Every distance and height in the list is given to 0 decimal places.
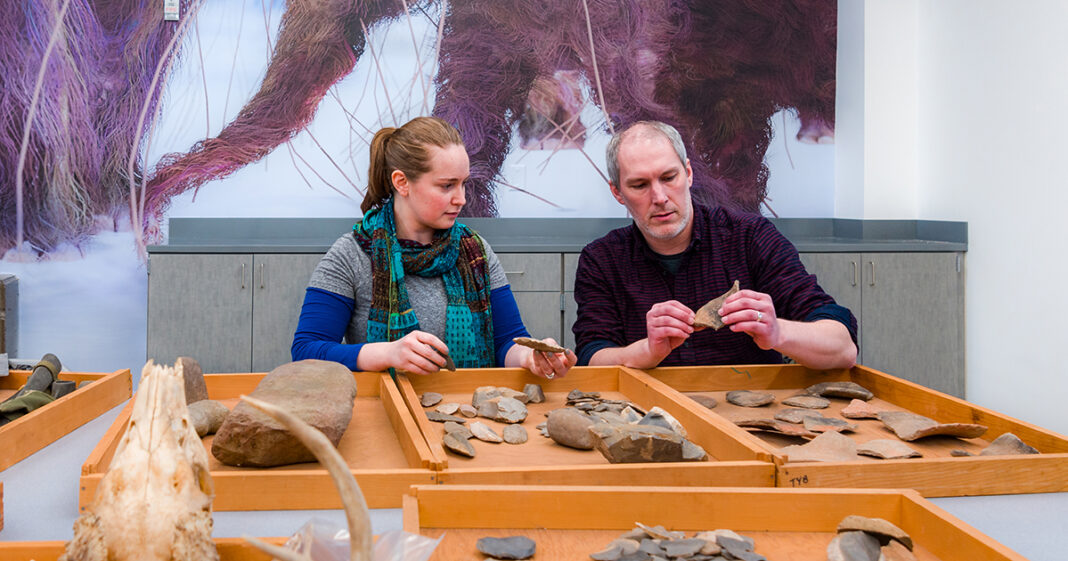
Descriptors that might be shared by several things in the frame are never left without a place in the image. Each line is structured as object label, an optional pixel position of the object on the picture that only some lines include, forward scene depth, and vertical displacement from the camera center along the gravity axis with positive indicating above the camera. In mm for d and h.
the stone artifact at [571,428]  1165 -205
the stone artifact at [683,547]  776 -248
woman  1980 +30
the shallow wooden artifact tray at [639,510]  870 -237
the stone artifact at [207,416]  1185 -197
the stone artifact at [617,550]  779 -253
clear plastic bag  703 -231
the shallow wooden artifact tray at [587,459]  980 -221
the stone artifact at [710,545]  785 -252
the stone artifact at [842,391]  1489 -188
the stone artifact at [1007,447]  1107 -213
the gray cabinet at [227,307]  3236 -103
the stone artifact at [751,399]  1460 -200
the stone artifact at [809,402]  1441 -203
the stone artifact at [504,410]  1336 -207
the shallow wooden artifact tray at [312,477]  952 -234
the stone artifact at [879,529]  816 -240
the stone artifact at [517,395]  1477 -198
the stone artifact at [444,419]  1302 -214
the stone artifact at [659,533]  828 -249
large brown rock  1017 -173
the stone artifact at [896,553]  798 -257
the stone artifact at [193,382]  1324 -164
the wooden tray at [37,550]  737 -242
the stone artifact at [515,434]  1222 -225
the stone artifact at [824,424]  1243 -211
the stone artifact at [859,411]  1354 -203
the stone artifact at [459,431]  1190 -215
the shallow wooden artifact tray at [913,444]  987 -212
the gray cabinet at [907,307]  3475 -81
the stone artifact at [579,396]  1485 -202
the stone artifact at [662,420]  1180 -194
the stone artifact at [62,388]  1386 -182
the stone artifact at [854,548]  783 -251
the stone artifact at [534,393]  1493 -198
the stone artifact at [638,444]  1028 -198
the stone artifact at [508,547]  798 -256
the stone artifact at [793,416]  1312 -207
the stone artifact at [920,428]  1197 -206
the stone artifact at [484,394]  1442 -197
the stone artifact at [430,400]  1454 -206
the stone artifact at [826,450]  1045 -212
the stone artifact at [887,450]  1085 -215
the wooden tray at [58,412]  1112 -205
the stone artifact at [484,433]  1215 -221
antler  526 -144
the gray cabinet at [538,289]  3357 -19
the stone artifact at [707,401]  1446 -204
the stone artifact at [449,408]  1371 -209
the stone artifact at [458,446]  1116 -220
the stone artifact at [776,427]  1201 -208
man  1914 +50
